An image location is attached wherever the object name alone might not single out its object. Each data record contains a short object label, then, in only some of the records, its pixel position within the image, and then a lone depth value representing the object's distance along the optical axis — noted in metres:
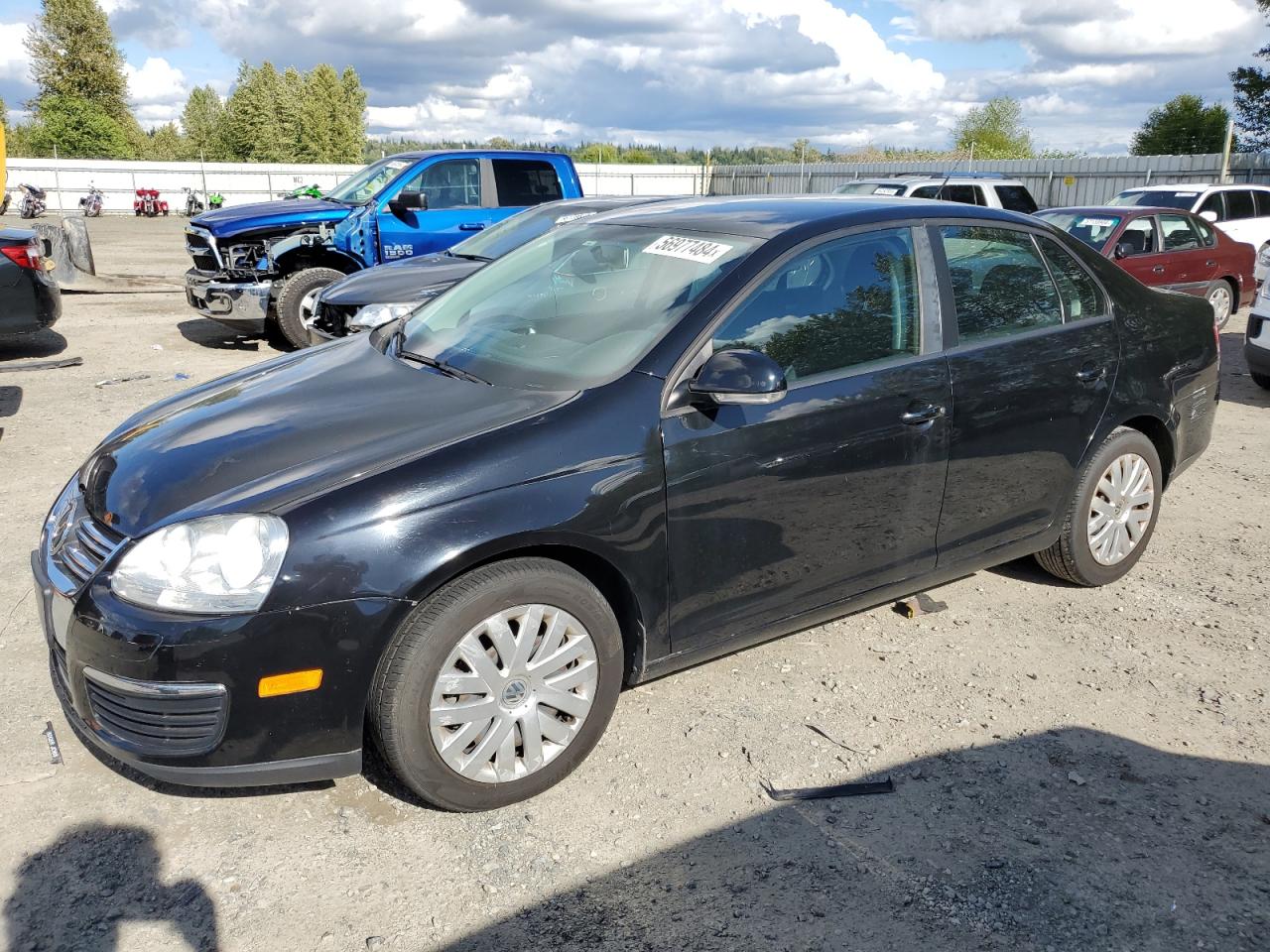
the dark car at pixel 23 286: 8.96
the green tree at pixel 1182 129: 39.84
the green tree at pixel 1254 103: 38.88
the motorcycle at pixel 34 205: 33.42
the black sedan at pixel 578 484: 2.67
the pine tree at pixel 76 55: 61.31
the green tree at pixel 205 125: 66.56
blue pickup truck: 10.06
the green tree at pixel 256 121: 62.53
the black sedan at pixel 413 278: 7.79
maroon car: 11.12
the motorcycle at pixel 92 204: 37.91
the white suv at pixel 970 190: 16.31
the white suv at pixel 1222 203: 15.21
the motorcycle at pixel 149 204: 38.72
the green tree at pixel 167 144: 69.31
